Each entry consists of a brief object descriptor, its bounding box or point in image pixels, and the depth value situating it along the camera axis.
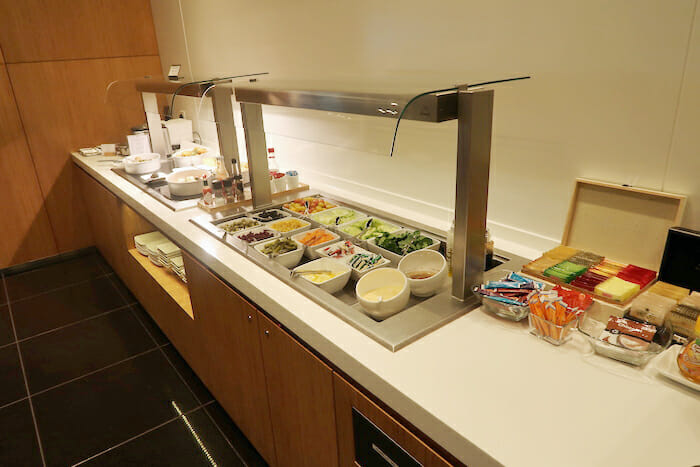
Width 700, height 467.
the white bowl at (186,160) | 2.59
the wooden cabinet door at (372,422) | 0.86
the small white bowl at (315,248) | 1.50
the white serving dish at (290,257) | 1.44
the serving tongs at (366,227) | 1.58
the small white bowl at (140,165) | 2.55
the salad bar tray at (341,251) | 1.09
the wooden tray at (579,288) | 1.04
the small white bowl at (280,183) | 2.08
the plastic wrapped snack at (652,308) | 0.97
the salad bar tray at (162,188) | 2.03
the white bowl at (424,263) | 1.30
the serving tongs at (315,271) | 1.35
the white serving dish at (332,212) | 1.75
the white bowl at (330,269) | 1.28
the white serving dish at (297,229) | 1.64
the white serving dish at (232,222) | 1.70
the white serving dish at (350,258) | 1.34
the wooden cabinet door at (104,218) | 2.67
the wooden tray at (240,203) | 1.92
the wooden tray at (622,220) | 1.12
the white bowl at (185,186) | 2.12
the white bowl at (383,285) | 1.12
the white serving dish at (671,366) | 0.83
